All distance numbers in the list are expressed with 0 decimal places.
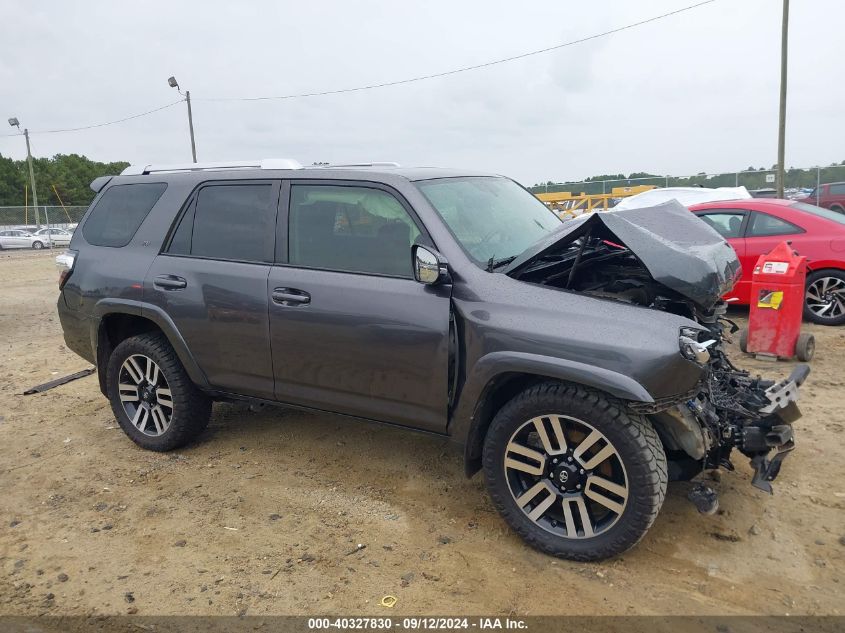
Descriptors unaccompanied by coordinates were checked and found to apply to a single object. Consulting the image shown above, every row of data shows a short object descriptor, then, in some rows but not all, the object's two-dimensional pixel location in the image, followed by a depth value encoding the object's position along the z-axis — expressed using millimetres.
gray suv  2941
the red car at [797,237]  7453
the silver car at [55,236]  32625
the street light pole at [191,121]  30391
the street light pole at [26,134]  36619
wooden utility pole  16797
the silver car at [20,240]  31797
